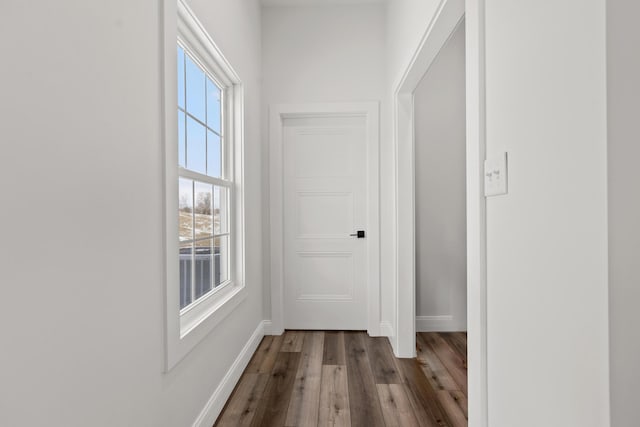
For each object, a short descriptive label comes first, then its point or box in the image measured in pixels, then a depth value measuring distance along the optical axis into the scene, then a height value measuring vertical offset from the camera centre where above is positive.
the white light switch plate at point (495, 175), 1.00 +0.11
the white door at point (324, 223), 3.27 -0.08
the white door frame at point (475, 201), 1.14 +0.04
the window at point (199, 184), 1.42 +0.17
